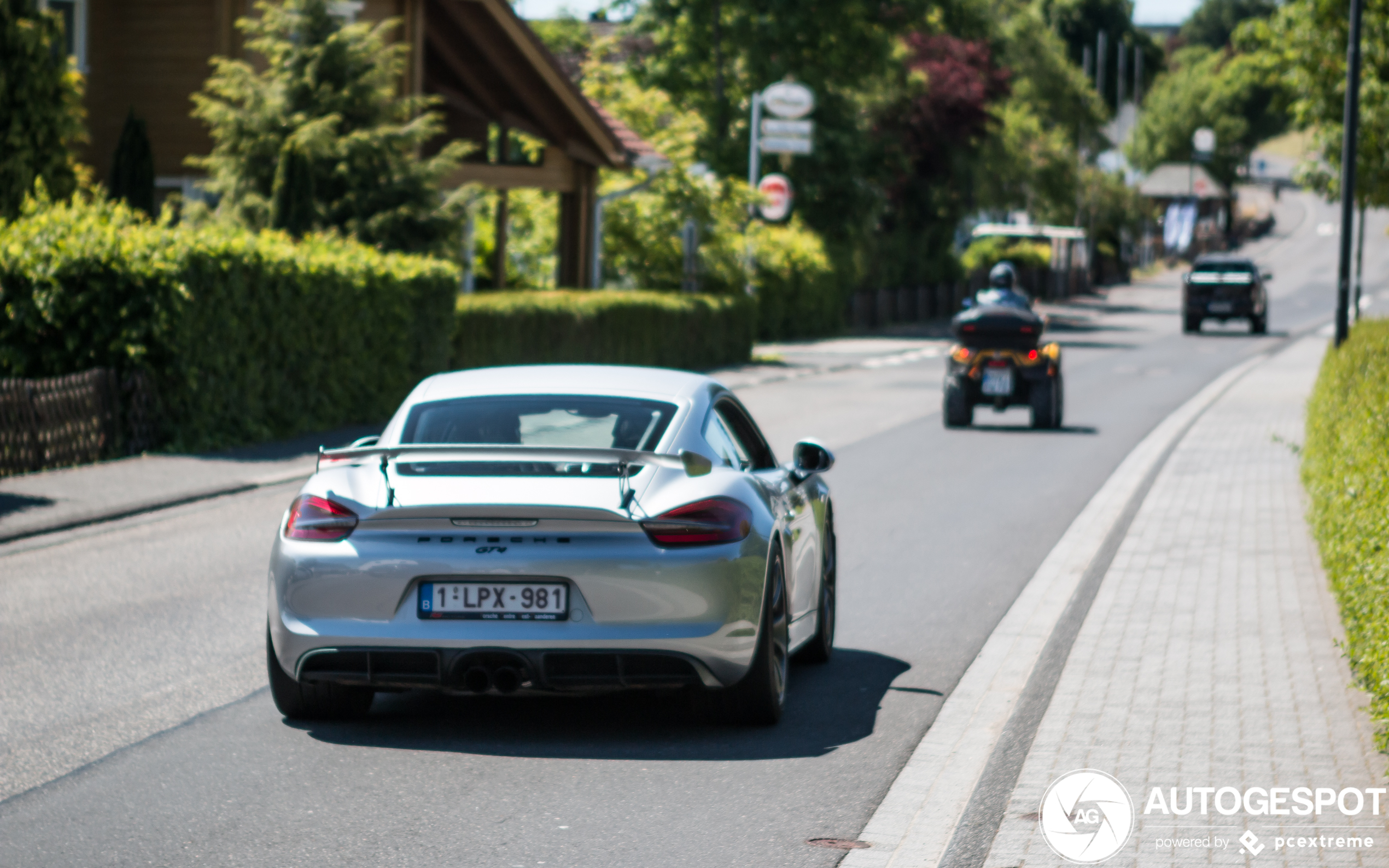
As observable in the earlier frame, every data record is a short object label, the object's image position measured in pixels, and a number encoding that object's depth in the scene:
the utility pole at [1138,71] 113.88
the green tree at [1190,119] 126.50
